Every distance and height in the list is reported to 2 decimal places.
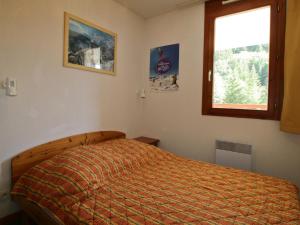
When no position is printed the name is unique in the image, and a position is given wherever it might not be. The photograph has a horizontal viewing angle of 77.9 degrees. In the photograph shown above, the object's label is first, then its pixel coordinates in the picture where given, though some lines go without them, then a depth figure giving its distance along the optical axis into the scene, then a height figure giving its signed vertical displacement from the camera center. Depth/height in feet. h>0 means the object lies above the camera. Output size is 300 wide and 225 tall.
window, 6.49 +1.96
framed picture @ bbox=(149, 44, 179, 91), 8.70 +1.91
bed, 3.56 -2.01
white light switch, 5.03 +0.47
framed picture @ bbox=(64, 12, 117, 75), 6.37 +2.23
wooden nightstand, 8.77 -1.63
